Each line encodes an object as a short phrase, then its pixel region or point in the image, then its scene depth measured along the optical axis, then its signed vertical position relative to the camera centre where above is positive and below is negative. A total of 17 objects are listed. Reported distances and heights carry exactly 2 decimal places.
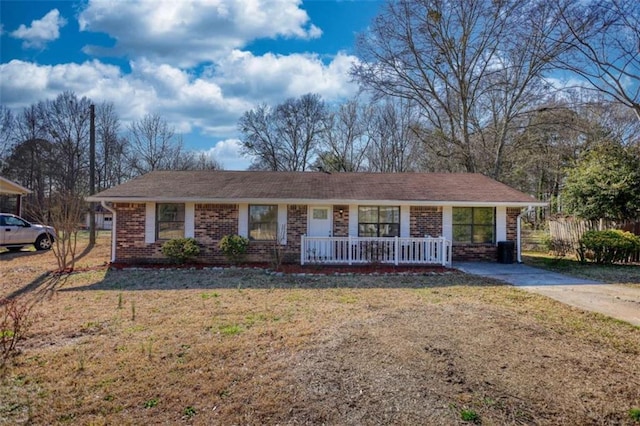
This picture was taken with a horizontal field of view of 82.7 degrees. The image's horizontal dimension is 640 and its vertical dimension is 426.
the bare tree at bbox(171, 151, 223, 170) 36.31 +6.49
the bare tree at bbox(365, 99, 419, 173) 29.97 +7.16
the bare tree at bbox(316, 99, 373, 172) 30.67 +7.51
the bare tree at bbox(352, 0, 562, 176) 19.08 +8.90
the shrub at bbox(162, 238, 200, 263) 11.17 -0.85
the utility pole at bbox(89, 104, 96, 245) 16.86 +2.56
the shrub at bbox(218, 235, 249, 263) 11.24 -0.73
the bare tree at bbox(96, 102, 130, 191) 32.44 +6.40
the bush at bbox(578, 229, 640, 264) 11.82 -0.51
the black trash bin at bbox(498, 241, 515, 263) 11.91 -0.78
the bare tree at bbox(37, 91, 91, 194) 30.80 +7.28
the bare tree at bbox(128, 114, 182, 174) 34.31 +7.38
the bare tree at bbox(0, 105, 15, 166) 30.16 +7.46
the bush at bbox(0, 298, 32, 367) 4.18 -1.52
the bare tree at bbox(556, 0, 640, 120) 13.65 +7.22
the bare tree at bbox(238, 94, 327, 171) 32.62 +8.38
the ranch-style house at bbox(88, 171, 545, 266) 11.47 +0.10
